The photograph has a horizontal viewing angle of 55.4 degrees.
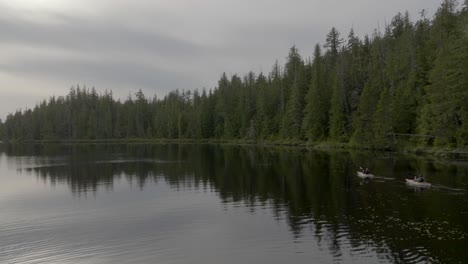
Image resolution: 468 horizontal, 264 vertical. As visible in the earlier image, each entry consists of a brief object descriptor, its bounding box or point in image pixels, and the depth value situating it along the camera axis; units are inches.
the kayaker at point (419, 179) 1888.5
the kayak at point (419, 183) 1876.2
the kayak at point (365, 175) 2187.5
